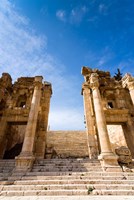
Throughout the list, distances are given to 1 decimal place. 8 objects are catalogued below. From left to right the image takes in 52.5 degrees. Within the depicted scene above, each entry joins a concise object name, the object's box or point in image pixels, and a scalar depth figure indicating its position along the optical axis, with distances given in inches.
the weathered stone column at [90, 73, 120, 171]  356.8
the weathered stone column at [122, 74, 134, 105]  558.6
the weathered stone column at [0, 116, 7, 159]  542.1
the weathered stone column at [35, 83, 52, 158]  518.9
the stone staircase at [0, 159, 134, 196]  234.4
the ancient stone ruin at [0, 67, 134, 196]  264.3
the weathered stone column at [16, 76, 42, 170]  355.7
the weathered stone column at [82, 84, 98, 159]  500.2
